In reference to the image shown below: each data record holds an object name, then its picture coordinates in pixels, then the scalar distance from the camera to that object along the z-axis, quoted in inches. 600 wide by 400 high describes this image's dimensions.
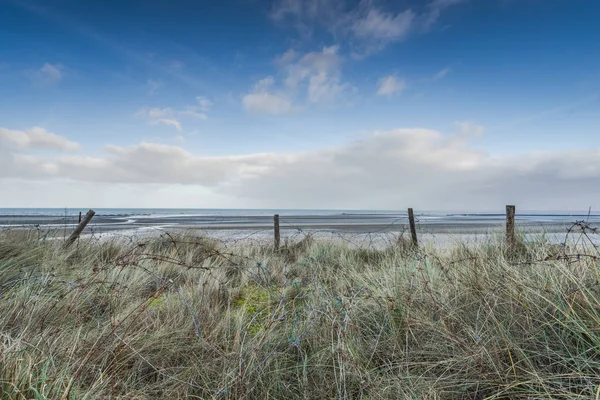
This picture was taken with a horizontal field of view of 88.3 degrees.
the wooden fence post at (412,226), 349.4
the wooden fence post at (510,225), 277.4
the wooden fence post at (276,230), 380.9
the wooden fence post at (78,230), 265.0
